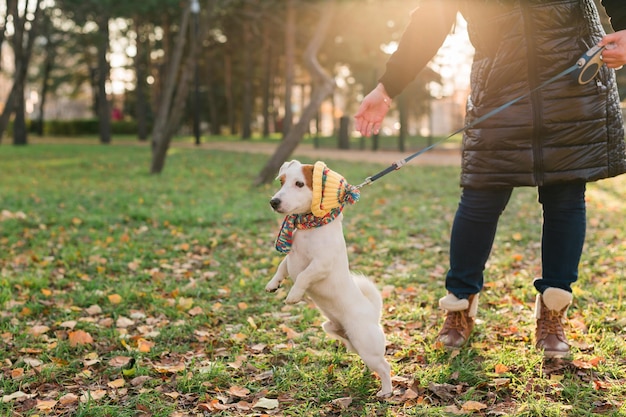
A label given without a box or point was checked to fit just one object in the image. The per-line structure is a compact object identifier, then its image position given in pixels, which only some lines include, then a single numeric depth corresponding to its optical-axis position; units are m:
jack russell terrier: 2.35
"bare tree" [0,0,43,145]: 13.12
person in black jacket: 2.64
